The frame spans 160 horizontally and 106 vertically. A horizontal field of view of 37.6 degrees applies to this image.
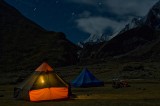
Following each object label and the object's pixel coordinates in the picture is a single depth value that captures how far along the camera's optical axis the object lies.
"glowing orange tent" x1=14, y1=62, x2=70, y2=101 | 19.97
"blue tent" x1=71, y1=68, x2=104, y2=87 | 32.77
